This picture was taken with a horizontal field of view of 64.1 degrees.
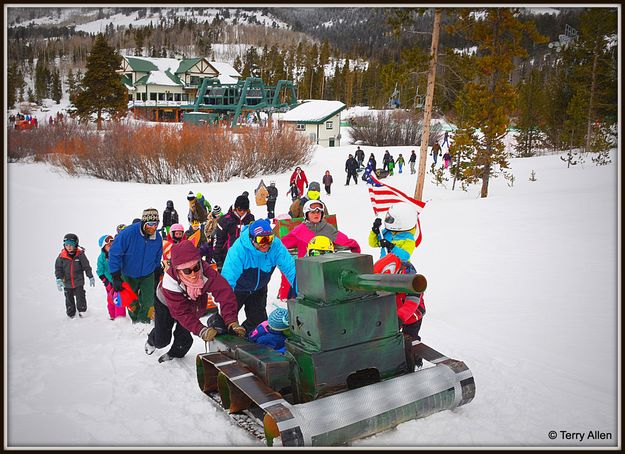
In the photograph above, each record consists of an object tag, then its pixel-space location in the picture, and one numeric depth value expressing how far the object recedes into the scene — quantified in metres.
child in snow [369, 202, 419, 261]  5.39
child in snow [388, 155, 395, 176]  31.07
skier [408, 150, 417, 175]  32.03
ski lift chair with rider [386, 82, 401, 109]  63.12
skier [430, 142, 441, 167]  33.76
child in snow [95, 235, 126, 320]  7.19
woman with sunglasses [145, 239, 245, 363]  4.74
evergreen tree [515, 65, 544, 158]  37.66
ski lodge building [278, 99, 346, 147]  49.66
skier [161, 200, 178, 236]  10.74
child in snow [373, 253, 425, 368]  4.66
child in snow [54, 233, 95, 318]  7.09
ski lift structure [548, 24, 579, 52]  23.11
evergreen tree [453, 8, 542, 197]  17.39
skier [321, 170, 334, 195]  22.80
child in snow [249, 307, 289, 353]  4.71
